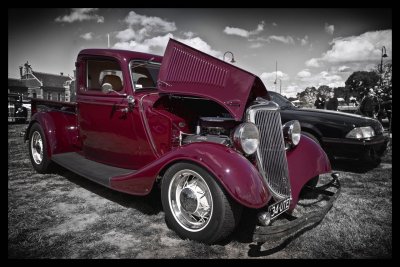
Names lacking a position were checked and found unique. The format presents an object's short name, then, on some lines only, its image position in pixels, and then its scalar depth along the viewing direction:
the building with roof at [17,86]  52.50
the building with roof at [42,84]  55.19
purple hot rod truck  2.40
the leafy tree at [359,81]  59.50
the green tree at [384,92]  17.72
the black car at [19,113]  14.71
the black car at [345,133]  4.95
